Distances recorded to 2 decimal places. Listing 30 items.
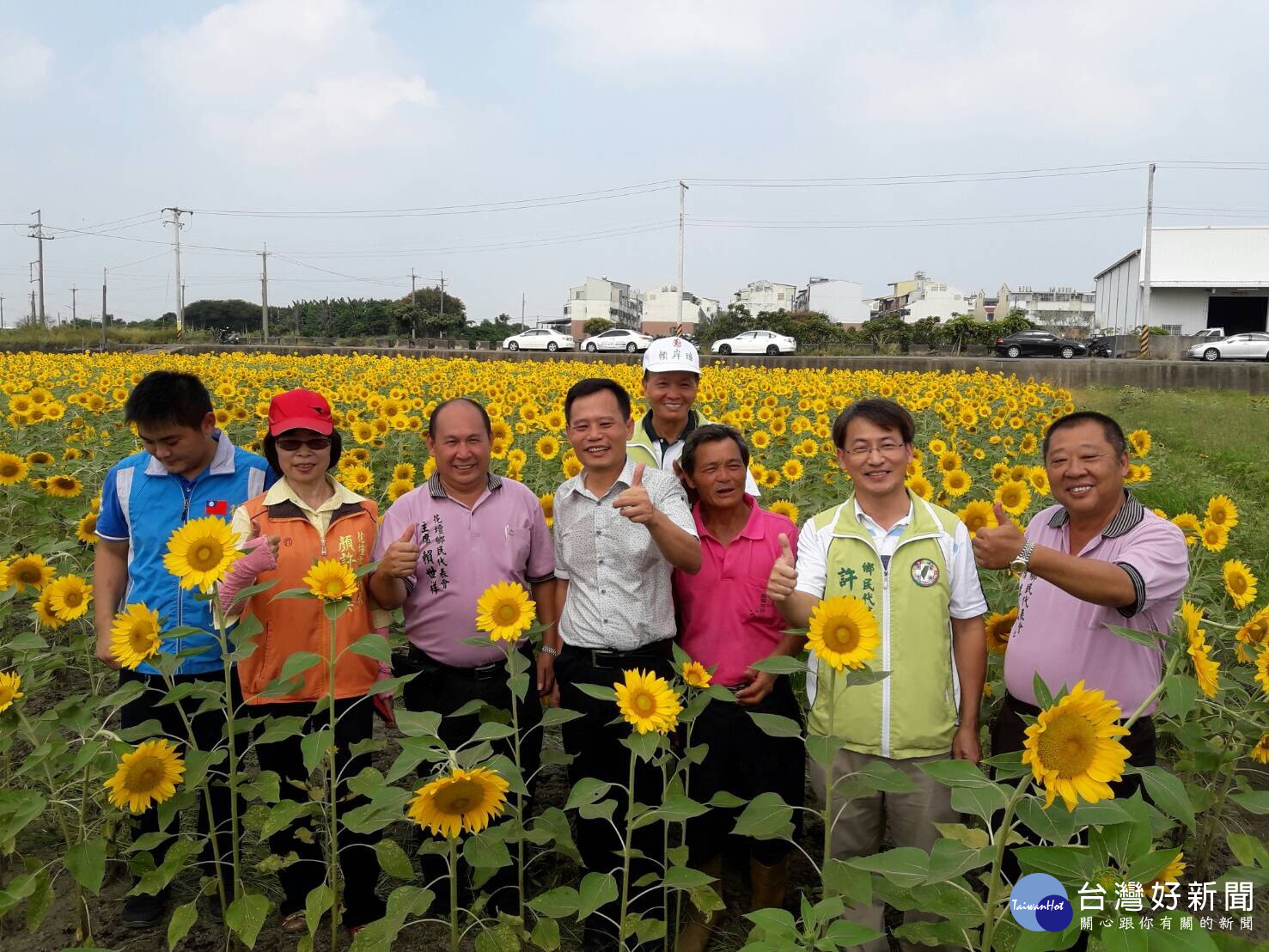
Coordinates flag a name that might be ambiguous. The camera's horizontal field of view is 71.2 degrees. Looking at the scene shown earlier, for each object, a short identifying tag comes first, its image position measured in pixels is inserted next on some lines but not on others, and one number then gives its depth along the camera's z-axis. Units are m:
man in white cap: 3.21
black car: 27.44
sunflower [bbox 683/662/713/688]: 1.94
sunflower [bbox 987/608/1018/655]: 2.74
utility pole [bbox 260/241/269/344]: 48.75
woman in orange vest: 2.35
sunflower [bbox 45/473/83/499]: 4.12
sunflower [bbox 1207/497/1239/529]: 3.71
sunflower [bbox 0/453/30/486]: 4.10
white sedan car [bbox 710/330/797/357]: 28.00
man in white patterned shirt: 2.41
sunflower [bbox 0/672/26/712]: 2.00
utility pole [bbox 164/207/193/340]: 34.62
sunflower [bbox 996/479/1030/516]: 3.95
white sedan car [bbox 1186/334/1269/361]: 25.77
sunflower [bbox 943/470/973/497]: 4.72
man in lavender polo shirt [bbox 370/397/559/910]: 2.47
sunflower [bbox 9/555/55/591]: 2.75
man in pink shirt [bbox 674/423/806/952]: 2.43
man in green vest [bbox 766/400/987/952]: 2.20
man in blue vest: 2.44
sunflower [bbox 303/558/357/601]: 1.93
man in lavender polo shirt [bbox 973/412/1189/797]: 2.07
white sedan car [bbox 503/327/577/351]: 32.53
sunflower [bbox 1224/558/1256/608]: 2.97
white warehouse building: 38.00
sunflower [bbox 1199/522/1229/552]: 3.66
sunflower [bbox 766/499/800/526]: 3.78
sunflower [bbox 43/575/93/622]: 2.60
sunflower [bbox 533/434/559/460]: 5.57
